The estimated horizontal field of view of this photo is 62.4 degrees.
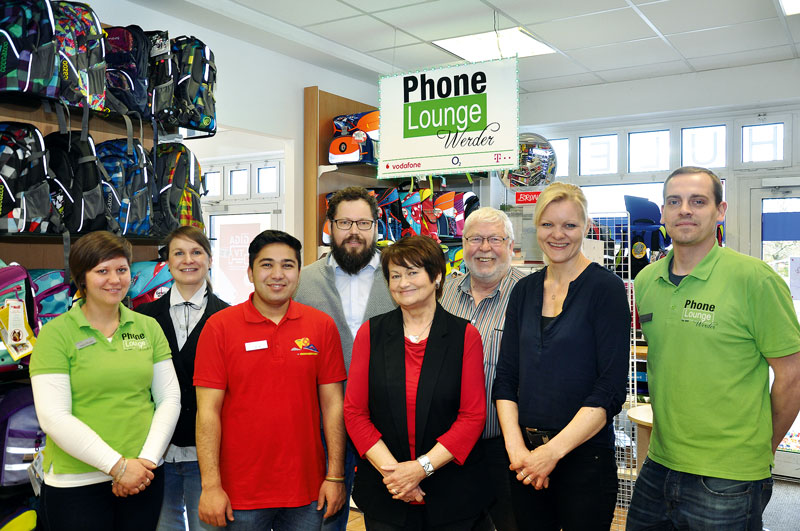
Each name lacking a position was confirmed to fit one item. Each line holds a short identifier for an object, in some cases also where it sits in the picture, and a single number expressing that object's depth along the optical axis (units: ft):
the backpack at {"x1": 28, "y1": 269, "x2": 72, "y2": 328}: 9.70
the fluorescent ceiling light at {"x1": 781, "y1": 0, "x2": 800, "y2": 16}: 14.74
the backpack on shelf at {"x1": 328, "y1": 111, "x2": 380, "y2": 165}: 17.54
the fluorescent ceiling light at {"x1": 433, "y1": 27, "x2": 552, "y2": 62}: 17.47
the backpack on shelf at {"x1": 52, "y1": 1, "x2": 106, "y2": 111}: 9.83
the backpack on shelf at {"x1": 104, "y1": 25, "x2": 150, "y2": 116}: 11.09
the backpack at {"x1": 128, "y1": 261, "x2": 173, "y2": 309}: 10.91
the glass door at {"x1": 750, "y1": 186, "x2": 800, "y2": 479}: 19.56
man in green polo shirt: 6.55
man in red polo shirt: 6.93
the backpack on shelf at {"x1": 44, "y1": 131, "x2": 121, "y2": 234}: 9.92
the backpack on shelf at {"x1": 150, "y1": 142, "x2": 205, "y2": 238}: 11.51
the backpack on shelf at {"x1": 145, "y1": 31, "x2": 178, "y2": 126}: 11.78
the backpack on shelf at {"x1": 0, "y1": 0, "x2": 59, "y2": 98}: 9.12
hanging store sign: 11.14
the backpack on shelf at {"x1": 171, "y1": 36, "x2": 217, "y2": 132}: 11.99
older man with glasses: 8.04
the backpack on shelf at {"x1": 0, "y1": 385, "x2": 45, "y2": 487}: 8.70
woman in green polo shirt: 7.11
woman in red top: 6.66
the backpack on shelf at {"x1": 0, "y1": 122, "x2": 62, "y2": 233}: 9.15
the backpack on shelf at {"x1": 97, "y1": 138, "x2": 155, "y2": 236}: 10.59
